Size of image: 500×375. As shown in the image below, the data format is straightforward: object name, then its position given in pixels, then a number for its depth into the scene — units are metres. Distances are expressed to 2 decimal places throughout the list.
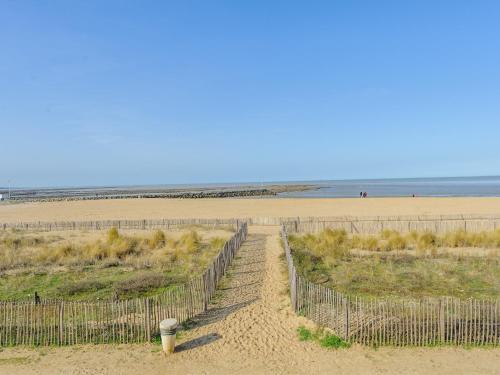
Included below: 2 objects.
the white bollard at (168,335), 9.28
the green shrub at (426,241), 21.49
